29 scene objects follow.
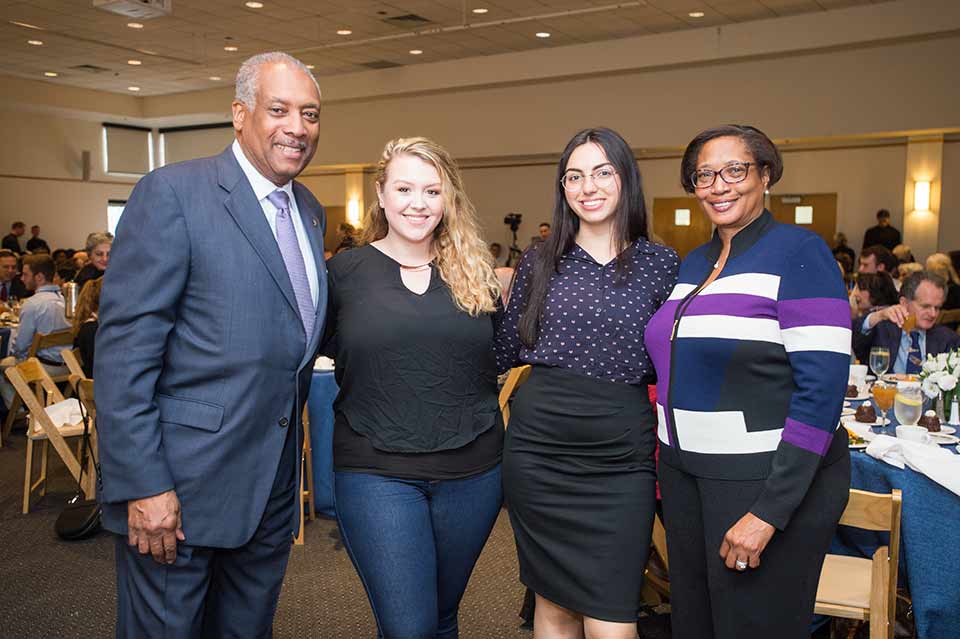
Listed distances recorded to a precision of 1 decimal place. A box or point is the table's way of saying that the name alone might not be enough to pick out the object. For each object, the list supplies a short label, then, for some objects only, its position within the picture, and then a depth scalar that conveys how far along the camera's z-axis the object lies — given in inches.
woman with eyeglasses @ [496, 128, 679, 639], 87.4
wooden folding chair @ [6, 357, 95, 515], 187.2
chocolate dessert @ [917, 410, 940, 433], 130.0
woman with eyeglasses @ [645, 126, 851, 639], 74.2
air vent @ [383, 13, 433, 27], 442.0
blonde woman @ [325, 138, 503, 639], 83.5
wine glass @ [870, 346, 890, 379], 159.5
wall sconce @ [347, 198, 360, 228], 663.1
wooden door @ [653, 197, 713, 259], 575.5
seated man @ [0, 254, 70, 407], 264.8
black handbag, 180.7
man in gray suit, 69.7
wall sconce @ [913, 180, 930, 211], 483.8
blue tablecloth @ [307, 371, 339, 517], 186.5
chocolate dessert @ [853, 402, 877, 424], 138.6
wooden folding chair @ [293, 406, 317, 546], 193.0
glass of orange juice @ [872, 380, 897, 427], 144.3
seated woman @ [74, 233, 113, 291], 293.4
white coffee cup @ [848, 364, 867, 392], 164.2
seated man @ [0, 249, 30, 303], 362.3
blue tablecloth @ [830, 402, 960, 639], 107.6
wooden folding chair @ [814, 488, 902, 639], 89.3
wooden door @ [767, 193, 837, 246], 535.2
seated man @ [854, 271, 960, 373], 172.4
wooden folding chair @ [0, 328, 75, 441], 246.2
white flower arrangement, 133.6
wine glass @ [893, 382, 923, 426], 127.2
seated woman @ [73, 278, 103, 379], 197.6
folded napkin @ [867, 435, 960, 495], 107.8
